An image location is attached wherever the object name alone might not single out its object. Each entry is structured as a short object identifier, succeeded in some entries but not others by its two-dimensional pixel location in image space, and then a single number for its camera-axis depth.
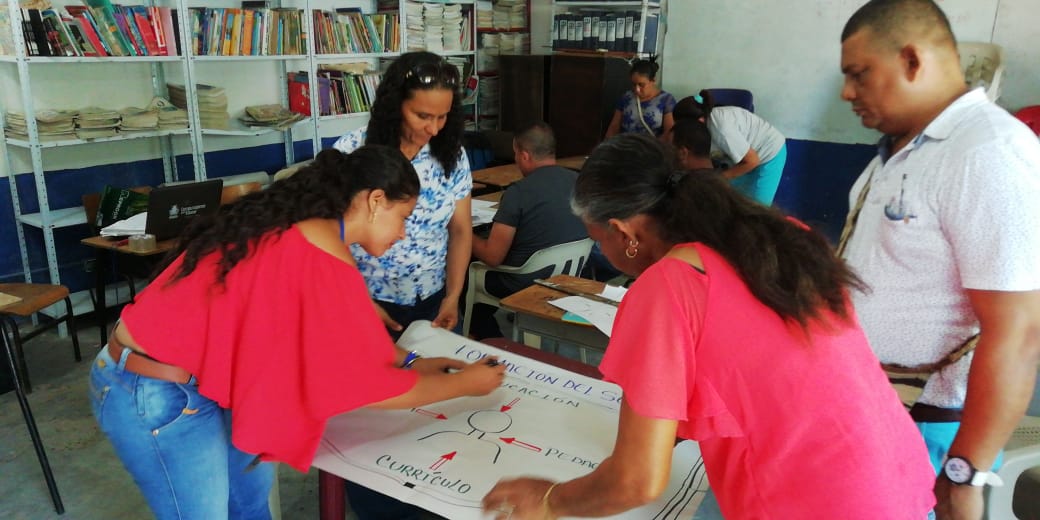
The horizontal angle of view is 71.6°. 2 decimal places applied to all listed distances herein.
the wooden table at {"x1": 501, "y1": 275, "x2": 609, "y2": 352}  2.22
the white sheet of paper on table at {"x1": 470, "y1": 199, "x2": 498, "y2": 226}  3.75
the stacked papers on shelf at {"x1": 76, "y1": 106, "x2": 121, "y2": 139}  3.80
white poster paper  1.33
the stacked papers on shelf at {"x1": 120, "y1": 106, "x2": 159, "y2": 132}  3.95
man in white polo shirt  1.12
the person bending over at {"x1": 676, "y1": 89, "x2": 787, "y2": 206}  4.25
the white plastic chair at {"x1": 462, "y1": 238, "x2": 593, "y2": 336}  3.18
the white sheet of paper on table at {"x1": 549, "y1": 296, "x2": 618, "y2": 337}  2.14
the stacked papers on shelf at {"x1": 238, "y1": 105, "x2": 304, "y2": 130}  4.69
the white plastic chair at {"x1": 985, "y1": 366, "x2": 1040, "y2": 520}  1.64
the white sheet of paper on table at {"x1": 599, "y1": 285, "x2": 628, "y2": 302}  2.39
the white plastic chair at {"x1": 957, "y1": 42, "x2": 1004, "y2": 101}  5.11
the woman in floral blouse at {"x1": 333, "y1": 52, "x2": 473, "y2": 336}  2.11
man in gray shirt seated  3.13
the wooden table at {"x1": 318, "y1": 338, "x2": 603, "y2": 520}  1.57
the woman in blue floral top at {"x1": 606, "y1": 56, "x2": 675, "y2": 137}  5.66
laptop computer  3.35
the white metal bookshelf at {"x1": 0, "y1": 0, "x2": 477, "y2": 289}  3.60
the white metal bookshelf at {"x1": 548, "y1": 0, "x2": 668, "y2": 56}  6.19
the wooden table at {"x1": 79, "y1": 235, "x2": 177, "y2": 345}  3.41
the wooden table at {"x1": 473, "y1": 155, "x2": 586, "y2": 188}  4.67
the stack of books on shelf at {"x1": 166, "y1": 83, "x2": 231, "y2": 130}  4.32
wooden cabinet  6.23
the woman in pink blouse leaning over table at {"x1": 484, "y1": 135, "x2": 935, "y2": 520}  0.94
